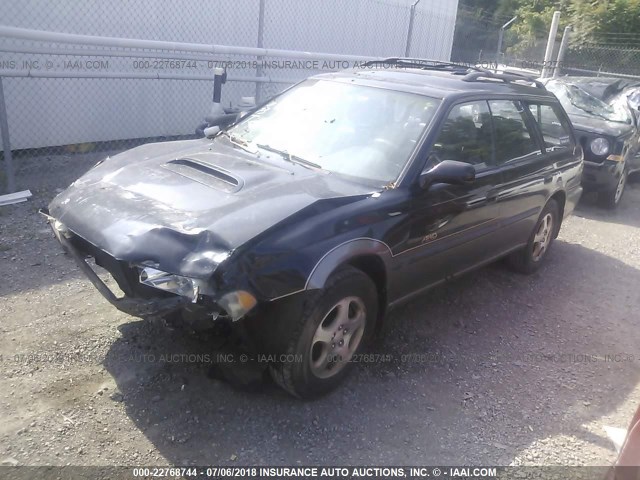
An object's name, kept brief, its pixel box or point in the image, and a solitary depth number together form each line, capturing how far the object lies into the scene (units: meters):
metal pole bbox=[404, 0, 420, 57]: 10.23
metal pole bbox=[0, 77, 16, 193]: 5.51
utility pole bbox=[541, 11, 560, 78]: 14.21
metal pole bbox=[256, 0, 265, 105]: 7.90
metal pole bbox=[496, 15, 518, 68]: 13.14
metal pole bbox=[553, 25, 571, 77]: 14.58
